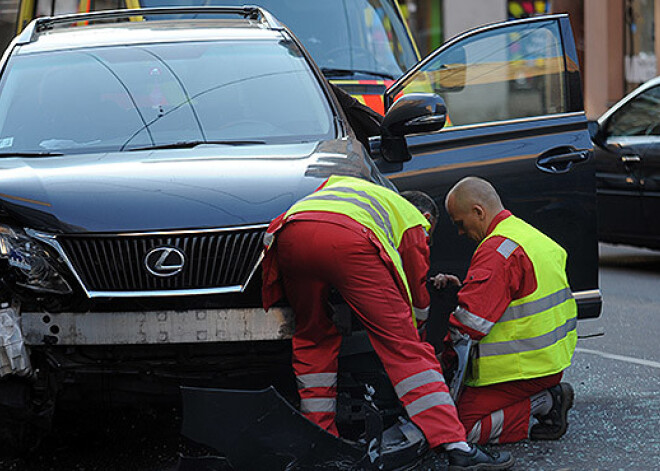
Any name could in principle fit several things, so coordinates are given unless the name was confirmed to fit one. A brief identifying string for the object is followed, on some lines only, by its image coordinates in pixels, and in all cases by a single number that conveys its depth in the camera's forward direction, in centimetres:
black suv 777
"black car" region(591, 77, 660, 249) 1803
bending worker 768
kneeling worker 899
